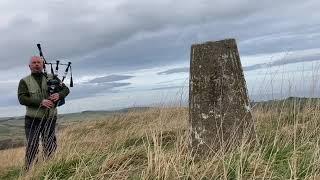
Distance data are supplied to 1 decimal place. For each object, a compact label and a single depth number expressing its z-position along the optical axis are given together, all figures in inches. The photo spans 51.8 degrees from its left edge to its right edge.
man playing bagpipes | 202.6
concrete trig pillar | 145.3
